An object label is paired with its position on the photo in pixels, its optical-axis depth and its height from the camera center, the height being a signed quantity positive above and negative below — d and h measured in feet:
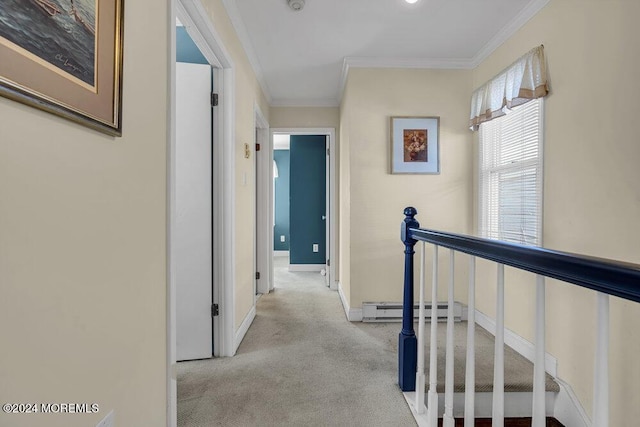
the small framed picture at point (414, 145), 9.45 +2.14
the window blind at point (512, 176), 6.81 +0.95
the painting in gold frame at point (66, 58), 1.90 +1.15
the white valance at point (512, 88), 6.46 +3.07
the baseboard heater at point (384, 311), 9.43 -3.14
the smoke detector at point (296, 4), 6.69 +4.72
